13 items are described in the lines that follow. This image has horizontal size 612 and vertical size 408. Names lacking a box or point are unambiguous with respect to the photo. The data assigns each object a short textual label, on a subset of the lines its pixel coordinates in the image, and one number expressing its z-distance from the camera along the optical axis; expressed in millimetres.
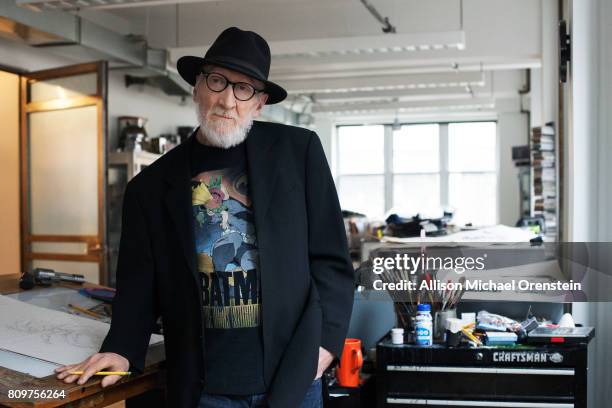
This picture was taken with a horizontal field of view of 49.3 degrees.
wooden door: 6020
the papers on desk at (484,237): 4112
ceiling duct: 5578
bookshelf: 5918
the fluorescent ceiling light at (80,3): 5141
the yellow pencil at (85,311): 2387
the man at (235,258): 1751
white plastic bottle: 2737
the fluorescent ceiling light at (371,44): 6316
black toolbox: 2613
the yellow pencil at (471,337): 2703
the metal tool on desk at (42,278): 2709
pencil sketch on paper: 1857
